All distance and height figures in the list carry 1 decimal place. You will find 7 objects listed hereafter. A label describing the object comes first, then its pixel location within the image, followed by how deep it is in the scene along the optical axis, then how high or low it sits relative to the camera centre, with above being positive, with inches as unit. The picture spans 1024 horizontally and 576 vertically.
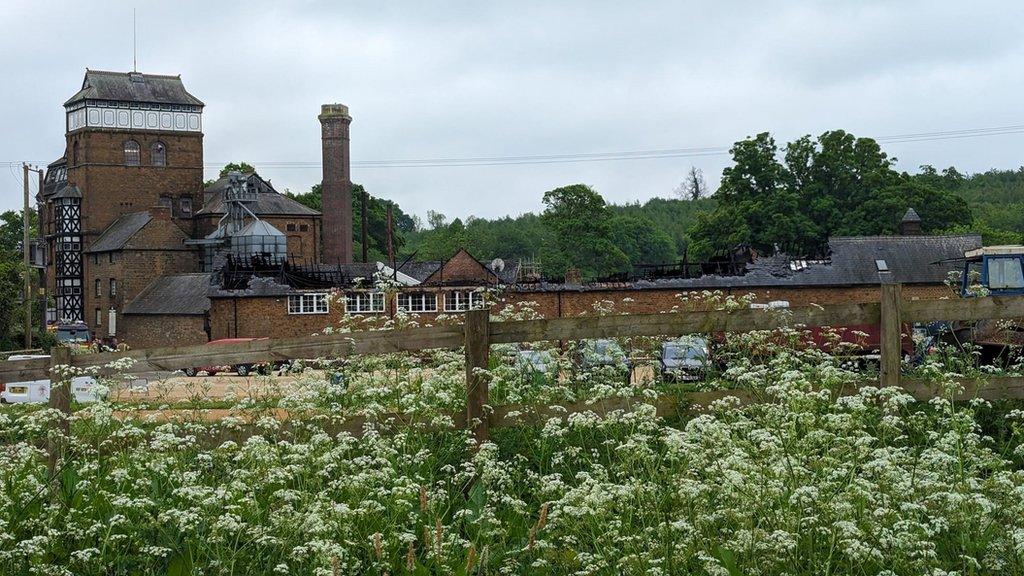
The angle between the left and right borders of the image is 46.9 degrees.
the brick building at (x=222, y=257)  1705.2 +87.3
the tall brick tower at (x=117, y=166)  2893.7 +356.0
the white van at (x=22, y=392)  869.2 -62.3
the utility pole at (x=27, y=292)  1641.9 +24.6
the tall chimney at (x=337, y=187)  2684.5 +266.0
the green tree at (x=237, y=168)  3334.2 +392.8
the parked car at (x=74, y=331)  2532.0 -50.8
